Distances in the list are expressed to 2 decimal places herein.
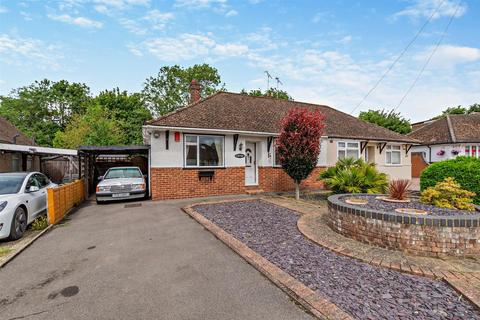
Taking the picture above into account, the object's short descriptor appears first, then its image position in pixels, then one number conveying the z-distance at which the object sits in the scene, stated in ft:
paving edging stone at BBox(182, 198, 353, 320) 7.87
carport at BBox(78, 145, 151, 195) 40.36
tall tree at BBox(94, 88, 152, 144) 94.94
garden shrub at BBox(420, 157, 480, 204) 23.21
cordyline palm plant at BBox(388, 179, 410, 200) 19.06
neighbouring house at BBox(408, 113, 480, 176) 64.95
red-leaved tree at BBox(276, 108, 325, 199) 27.53
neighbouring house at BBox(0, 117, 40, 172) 42.11
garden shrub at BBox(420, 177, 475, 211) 16.48
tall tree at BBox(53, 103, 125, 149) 64.34
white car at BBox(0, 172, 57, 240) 16.57
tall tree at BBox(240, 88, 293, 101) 109.29
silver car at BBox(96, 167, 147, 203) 29.66
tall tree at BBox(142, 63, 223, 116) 105.70
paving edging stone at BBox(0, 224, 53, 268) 12.91
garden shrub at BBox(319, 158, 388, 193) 27.25
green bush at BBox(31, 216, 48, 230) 19.48
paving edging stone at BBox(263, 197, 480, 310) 8.82
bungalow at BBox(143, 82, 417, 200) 31.22
